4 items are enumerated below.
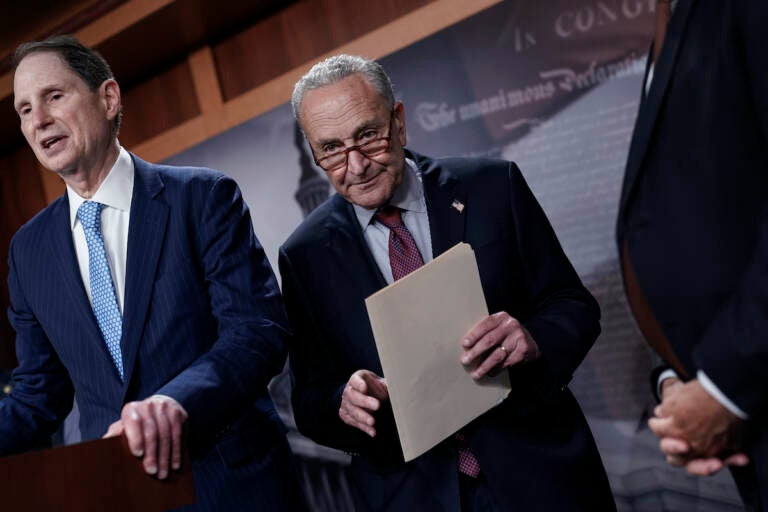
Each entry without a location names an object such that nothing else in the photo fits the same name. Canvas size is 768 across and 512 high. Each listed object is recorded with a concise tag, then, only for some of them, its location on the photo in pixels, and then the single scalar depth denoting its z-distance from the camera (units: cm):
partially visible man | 112
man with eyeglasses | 193
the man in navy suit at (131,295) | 188
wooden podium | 132
